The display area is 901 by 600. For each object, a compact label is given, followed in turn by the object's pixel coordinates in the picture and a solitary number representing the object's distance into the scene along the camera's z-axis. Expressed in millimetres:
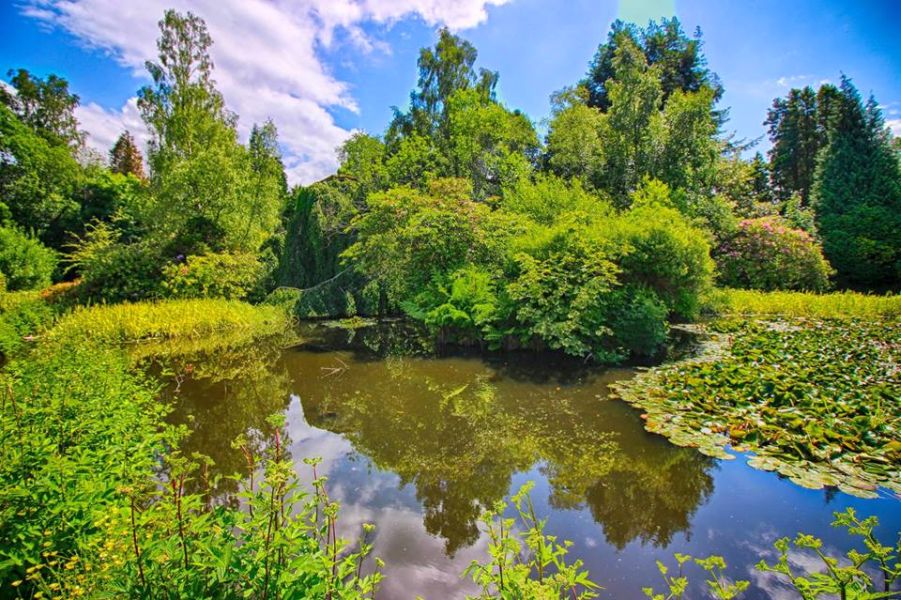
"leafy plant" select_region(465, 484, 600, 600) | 1659
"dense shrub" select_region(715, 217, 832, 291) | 16078
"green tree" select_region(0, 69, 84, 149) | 26578
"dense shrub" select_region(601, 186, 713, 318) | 9062
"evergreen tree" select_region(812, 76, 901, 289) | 18078
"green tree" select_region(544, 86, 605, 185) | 17578
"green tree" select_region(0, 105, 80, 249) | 21219
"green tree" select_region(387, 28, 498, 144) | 20375
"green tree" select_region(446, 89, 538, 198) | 17609
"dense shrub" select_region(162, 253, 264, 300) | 13758
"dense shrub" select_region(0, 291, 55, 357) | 8773
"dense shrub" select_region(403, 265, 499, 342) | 9461
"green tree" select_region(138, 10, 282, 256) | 15305
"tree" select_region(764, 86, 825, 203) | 28844
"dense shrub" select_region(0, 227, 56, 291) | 17156
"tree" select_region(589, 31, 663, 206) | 16062
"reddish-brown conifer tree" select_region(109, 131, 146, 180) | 36250
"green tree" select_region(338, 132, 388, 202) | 18375
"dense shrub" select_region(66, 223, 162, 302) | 13609
